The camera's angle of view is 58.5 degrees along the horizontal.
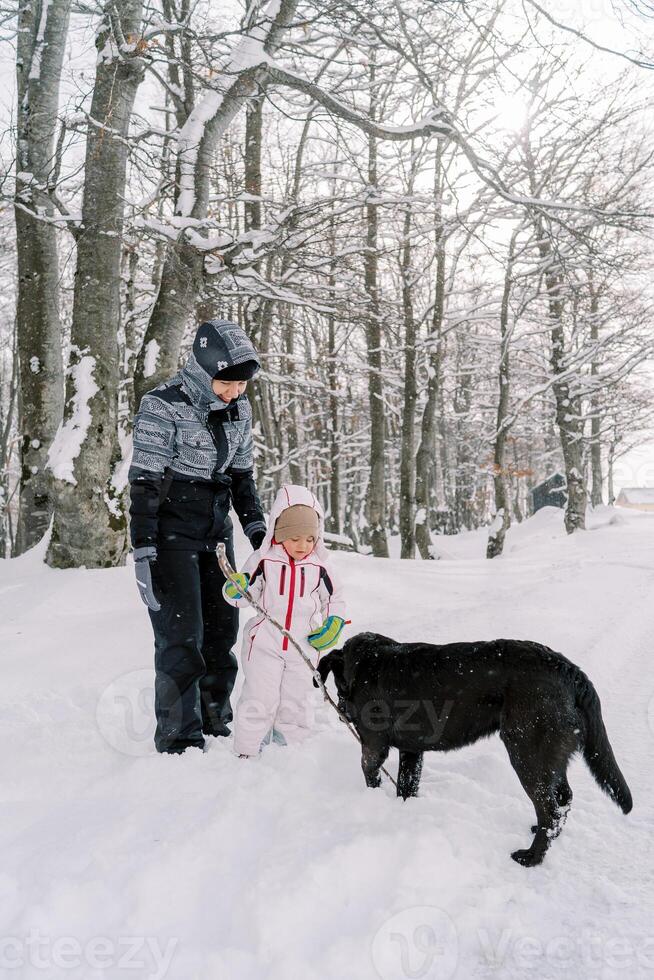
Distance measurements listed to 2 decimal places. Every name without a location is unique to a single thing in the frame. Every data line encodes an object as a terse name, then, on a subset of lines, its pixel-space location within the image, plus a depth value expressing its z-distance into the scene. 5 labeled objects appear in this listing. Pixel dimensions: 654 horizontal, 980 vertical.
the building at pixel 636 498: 51.47
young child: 2.88
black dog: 2.08
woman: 2.89
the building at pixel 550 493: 28.21
